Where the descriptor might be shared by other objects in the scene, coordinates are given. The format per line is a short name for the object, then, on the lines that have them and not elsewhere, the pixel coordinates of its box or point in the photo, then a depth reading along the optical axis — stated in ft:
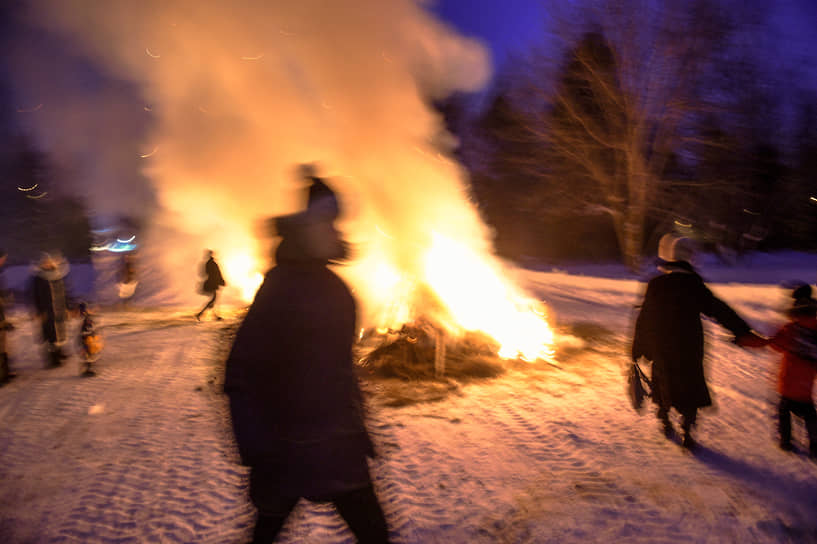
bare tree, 56.75
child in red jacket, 12.66
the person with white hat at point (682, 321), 12.89
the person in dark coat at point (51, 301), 22.71
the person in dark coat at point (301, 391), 6.53
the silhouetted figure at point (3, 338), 20.00
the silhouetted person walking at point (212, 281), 35.53
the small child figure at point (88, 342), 21.90
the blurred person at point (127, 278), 42.52
